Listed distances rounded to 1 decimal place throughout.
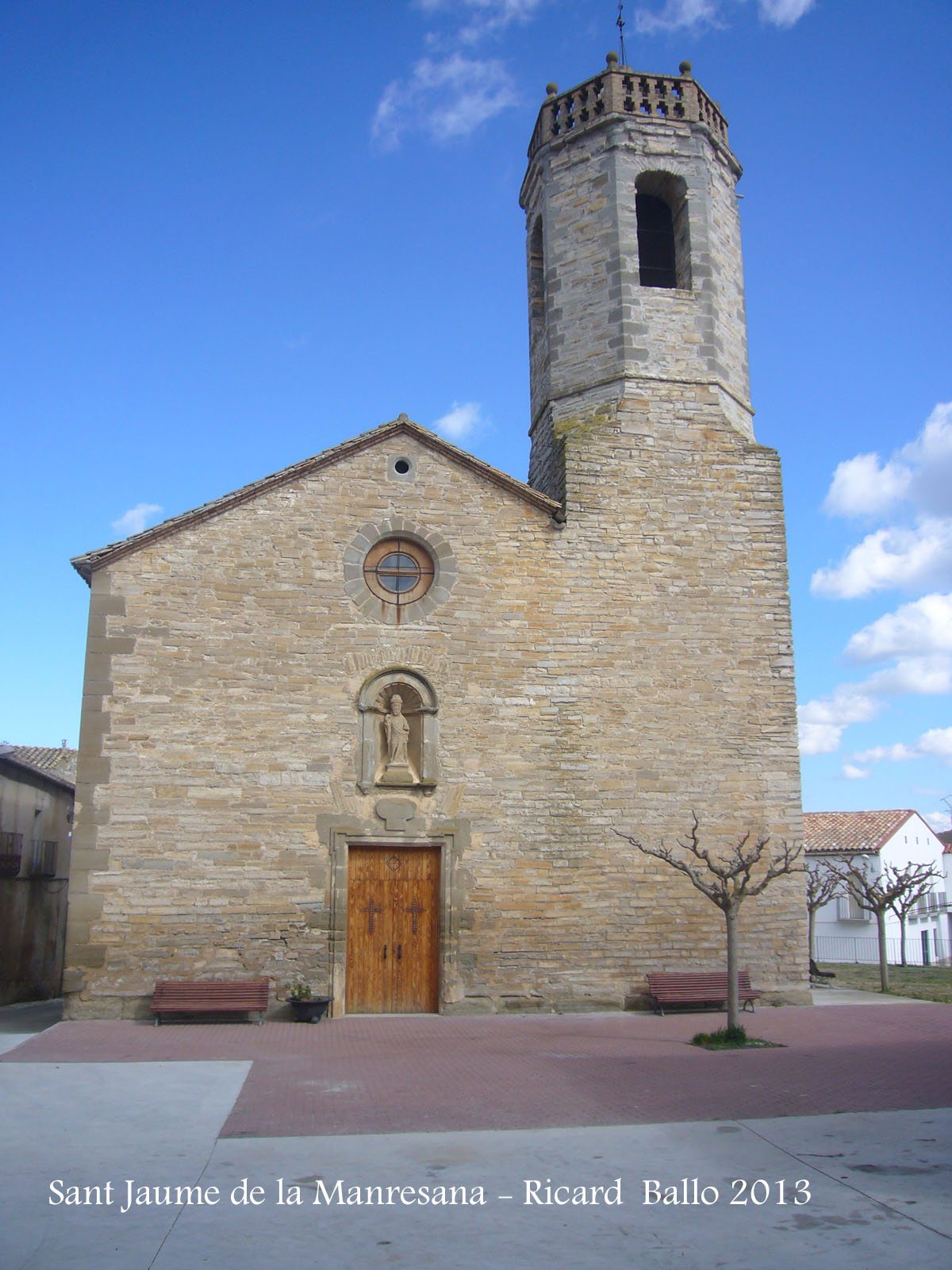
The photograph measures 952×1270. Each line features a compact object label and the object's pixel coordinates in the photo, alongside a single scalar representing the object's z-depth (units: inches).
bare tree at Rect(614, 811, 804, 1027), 404.2
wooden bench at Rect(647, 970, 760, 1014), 477.7
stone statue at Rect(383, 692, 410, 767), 496.7
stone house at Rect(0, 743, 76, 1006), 645.3
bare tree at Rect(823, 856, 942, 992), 625.3
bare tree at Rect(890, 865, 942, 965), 708.3
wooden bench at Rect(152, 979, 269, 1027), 442.9
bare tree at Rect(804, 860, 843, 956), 686.5
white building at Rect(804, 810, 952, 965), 1398.9
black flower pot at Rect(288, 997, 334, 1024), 451.2
